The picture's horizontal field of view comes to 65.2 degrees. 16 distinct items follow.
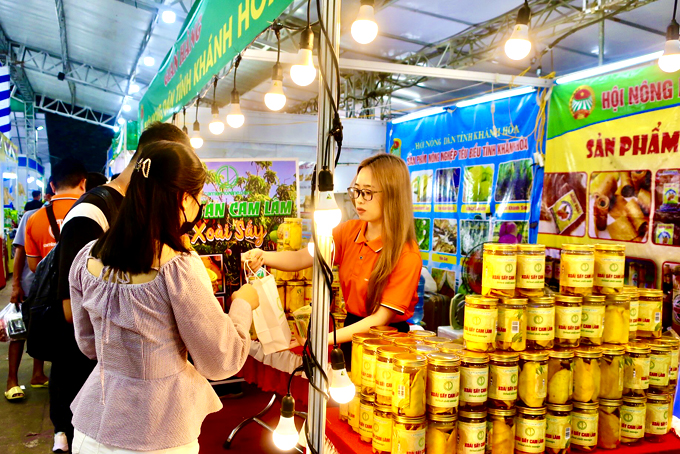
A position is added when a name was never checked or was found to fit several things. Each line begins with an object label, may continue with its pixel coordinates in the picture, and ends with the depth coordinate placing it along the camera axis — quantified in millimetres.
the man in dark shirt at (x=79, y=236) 2178
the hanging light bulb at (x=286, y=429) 1552
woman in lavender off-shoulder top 1472
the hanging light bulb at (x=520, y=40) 3205
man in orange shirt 4098
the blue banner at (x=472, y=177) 5477
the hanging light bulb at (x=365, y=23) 2666
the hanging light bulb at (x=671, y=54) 3564
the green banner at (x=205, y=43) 2033
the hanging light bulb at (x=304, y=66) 3238
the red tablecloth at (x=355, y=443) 1920
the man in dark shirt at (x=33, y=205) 7385
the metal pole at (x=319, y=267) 1418
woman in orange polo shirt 2420
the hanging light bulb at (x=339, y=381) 1463
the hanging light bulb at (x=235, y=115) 5461
